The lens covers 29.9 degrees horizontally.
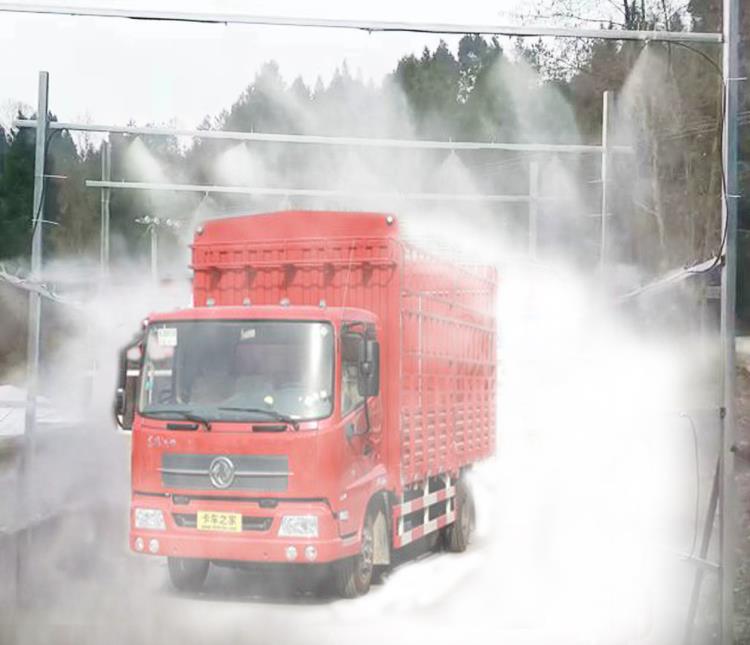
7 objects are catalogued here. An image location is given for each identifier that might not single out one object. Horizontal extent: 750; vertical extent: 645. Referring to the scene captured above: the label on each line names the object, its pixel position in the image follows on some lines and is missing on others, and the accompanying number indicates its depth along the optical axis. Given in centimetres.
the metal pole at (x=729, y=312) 1032
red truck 1227
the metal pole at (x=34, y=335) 1734
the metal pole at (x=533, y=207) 2769
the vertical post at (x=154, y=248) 2920
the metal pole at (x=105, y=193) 2542
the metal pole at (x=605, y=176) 2445
